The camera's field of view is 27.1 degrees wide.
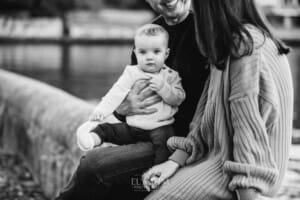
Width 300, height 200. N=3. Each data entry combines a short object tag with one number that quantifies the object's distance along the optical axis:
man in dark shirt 2.55
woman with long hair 2.15
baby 2.68
